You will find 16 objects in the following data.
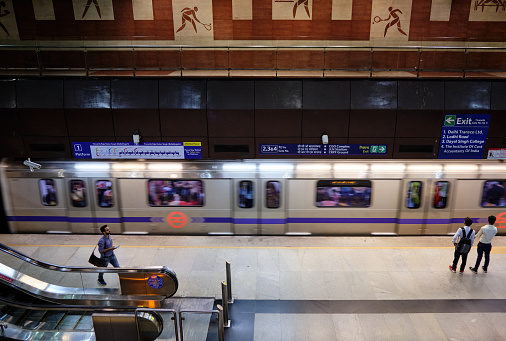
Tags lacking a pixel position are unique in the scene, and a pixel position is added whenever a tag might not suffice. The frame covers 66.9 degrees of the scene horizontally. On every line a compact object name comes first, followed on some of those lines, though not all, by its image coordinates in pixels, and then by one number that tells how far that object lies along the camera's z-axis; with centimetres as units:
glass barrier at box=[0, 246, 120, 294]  761
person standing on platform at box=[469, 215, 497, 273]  852
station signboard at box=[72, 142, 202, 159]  993
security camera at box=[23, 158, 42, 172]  1027
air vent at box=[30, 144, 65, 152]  1008
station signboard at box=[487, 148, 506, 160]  979
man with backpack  859
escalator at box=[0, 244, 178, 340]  698
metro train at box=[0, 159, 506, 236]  1012
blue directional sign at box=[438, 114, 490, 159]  954
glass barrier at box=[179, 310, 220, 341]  705
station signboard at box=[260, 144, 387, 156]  984
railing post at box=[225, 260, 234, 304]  766
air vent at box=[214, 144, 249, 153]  992
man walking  825
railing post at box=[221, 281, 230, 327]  708
